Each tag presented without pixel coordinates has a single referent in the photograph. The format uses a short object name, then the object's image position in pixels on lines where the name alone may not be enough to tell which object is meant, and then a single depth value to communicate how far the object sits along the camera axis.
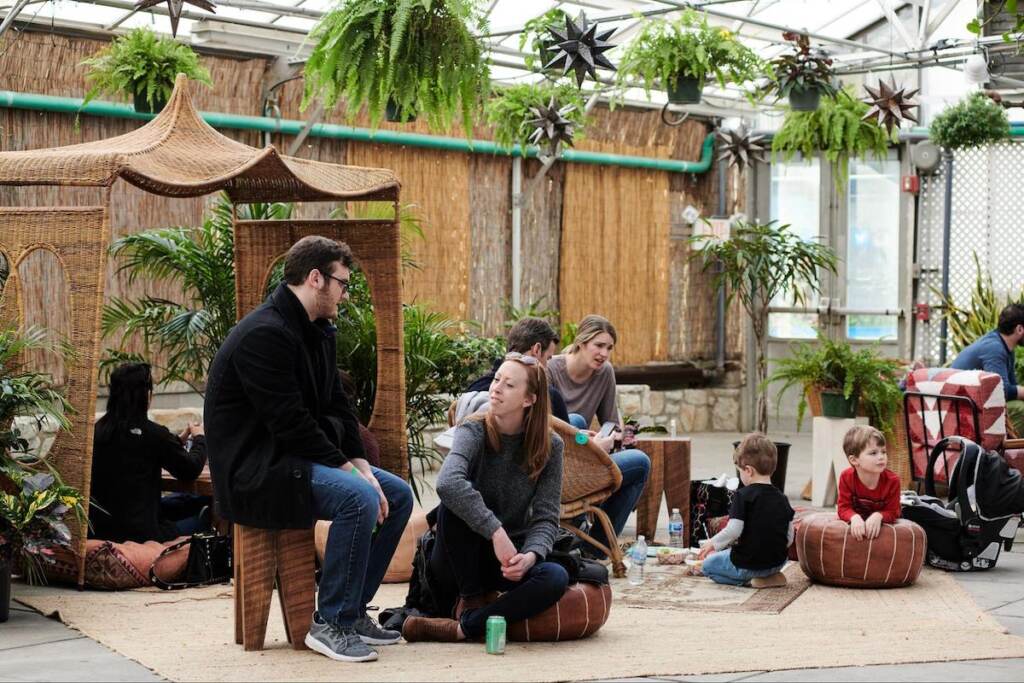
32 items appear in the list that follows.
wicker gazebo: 6.75
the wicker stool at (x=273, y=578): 5.21
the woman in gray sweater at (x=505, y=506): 5.35
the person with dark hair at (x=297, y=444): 5.02
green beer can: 5.21
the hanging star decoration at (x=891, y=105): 11.44
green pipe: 10.02
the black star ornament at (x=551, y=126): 11.16
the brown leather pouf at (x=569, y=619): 5.45
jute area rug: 4.98
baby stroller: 7.54
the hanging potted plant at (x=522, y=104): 11.41
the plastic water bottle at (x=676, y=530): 7.96
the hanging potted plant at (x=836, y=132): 12.62
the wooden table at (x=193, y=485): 7.49
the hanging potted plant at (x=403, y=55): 6.96
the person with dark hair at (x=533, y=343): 6.93
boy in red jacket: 6.94
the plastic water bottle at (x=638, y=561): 7.14
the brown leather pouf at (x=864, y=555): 6.96
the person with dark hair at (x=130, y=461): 6.95
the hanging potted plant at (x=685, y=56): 9.98
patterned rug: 6.54
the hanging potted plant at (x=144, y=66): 9.41
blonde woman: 7.39
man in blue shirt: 9.38
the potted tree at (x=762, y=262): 13.65
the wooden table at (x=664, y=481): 8.30
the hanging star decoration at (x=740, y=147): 13.62
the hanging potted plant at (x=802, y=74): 11.18
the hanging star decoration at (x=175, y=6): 7.07
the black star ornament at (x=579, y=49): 8.48
